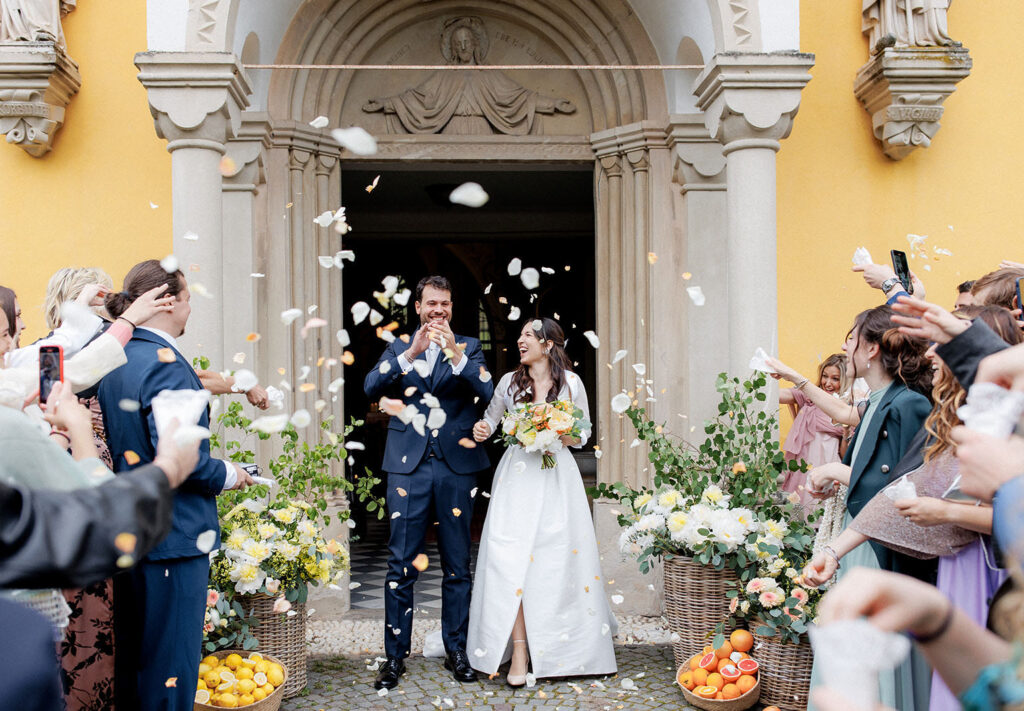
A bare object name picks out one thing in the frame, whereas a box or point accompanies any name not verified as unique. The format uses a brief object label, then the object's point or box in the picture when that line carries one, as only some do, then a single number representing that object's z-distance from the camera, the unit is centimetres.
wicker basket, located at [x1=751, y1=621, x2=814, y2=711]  426
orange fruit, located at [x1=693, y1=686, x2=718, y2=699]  429
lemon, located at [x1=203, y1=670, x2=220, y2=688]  406
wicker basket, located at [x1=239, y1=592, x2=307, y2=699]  444
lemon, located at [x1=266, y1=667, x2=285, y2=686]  423
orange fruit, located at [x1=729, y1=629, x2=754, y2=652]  442
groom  475
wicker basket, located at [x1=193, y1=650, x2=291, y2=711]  403
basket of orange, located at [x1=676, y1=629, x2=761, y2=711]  427
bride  477
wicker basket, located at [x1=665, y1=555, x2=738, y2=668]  464
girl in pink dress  571
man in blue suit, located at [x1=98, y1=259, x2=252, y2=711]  315
